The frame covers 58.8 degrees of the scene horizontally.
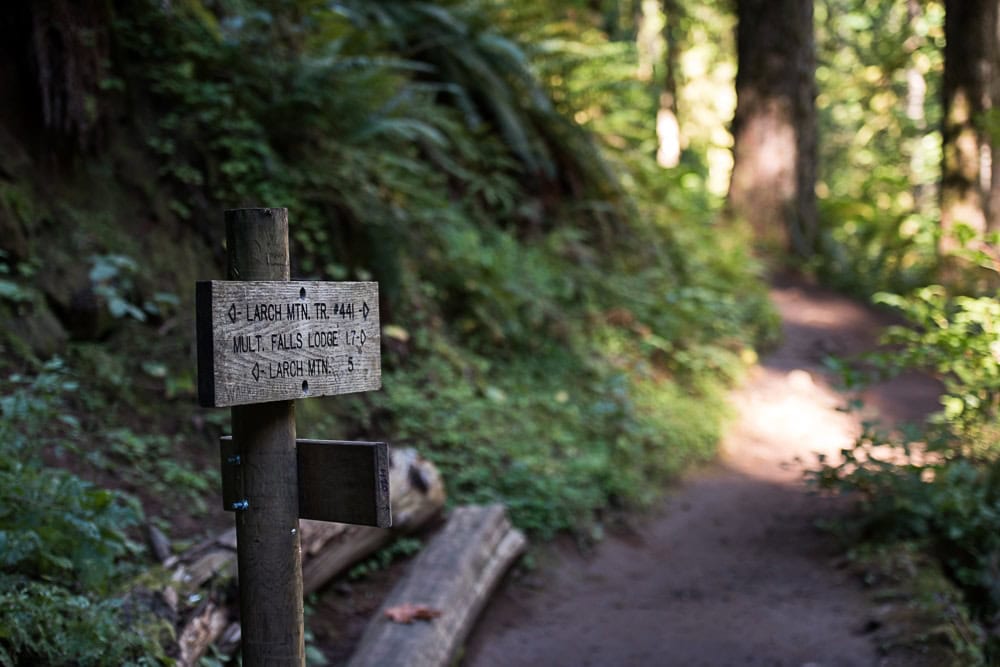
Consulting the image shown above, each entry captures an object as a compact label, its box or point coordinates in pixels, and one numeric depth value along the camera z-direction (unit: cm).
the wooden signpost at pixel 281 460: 253
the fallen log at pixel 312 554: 386
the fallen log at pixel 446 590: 442
